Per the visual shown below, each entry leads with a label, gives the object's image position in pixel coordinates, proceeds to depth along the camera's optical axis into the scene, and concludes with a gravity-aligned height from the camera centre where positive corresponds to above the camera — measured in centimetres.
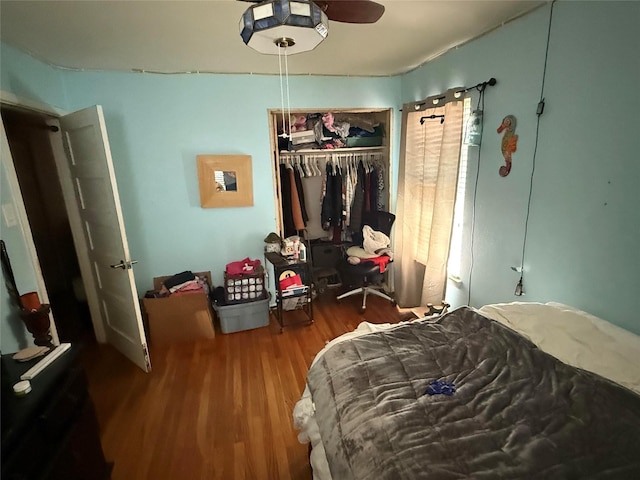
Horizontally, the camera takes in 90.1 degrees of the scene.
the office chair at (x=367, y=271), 324 -99
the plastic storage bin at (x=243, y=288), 294 -102
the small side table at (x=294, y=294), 293 -111
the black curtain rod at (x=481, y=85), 211 +55
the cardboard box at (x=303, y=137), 334 +38
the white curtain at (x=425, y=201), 254 -28
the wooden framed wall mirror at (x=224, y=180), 296 -4
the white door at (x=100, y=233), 219 -39
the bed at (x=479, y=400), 96 -84
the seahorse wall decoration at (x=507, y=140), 202 +16
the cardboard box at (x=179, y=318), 277 -121
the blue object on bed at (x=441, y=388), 123 -84
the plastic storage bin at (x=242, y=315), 294 -129
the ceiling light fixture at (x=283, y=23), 111 +54
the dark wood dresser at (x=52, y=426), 98 -84
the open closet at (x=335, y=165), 338 +8
